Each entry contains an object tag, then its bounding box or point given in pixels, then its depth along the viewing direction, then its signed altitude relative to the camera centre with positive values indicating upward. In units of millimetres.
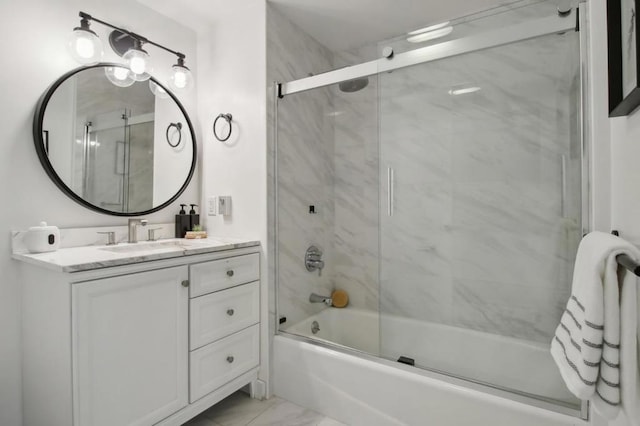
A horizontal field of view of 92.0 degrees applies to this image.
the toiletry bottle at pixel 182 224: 2072 -81
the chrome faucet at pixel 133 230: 1812 -105
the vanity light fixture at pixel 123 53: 1565 +882
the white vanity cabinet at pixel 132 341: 1156 -560
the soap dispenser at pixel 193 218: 2105 -42
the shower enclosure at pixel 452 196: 1612 +95
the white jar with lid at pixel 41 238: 1398 -120
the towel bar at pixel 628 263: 550 -105
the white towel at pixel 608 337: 635 -272
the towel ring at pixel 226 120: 2053 +614
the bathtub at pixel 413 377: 1283 -832
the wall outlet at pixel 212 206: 2117 +41
